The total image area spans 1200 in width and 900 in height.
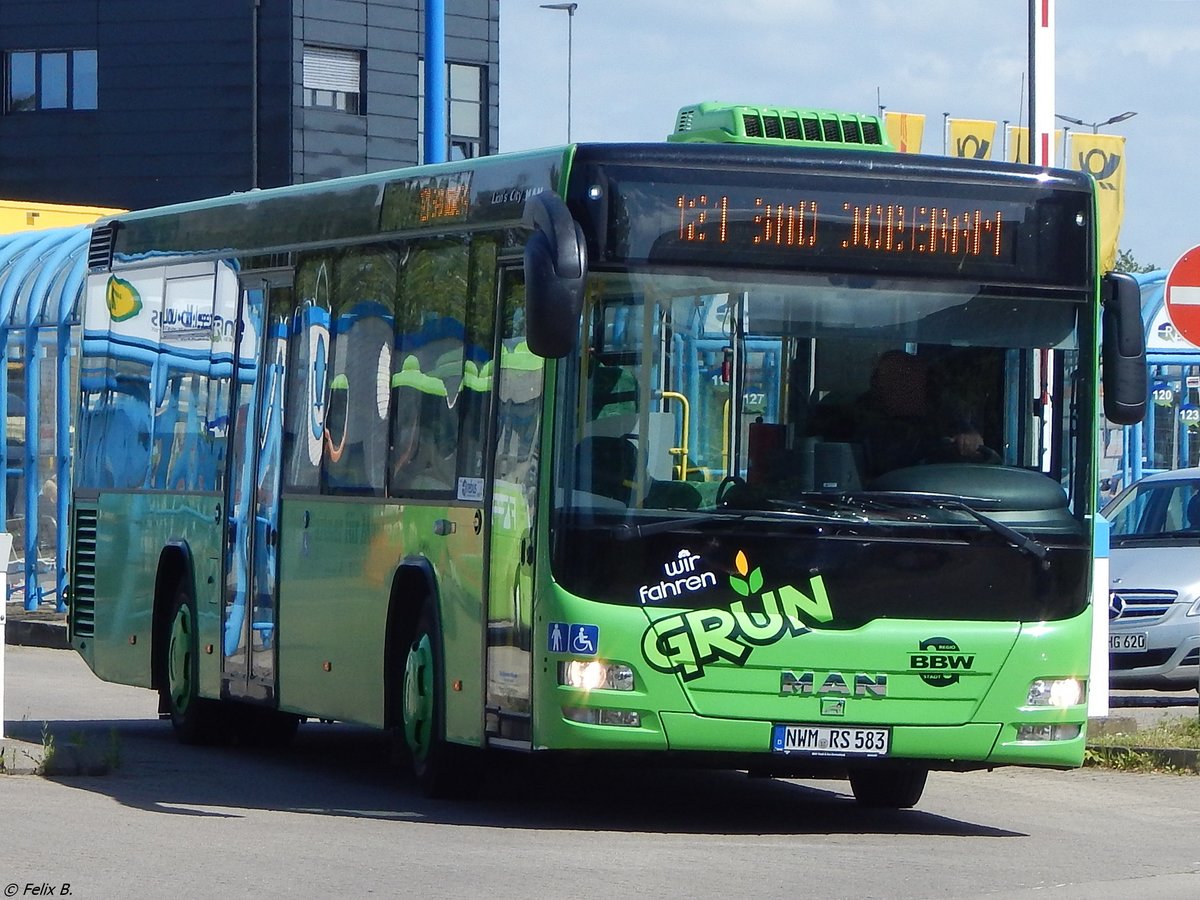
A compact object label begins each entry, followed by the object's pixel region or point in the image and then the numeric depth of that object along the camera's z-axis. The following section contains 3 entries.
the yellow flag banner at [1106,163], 58.34
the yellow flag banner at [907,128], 57.38
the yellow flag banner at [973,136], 57.66
